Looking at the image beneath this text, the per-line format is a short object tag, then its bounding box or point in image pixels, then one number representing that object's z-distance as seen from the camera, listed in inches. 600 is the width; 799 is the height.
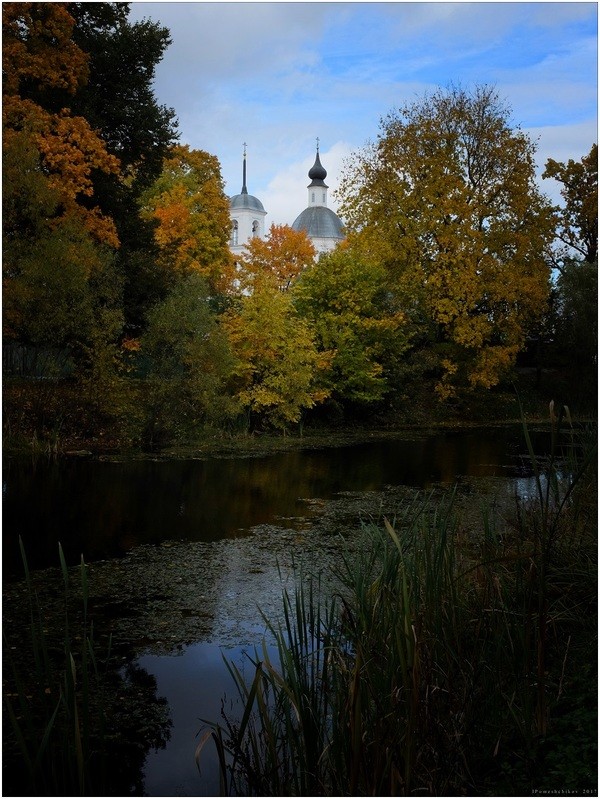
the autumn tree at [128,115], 665.0
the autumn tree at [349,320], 828.6
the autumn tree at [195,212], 967.0
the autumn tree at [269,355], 711.1
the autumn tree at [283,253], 1150.3
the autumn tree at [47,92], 537.0
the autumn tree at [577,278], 939.3
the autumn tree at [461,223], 919.0
